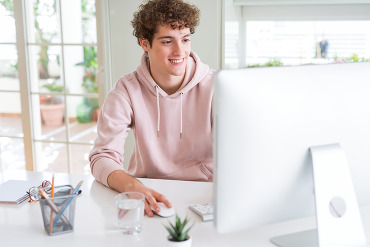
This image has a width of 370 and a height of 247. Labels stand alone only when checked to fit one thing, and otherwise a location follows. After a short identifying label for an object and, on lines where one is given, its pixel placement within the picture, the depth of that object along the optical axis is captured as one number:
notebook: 1.53
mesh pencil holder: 1.28
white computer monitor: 1.03
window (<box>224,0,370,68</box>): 3.04
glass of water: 1.28
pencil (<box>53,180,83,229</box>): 1.28
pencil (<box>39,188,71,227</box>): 1.28
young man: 1.87
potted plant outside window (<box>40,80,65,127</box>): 6.06
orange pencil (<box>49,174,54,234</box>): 1.28
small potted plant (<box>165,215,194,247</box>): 1.13
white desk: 1.23
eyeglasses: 1.54
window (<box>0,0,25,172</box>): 3.51
